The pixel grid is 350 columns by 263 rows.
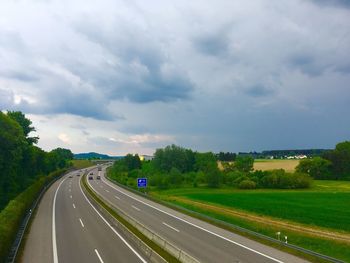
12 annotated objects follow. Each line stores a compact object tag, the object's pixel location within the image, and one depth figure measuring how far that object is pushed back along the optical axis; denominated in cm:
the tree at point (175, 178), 10619
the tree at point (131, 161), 17528
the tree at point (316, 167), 12750
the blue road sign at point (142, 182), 6921
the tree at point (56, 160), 15888
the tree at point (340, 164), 13012
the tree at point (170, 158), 14188
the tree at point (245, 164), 12762
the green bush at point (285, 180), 9994
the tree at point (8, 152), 5753
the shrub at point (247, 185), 10088
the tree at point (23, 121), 9901
